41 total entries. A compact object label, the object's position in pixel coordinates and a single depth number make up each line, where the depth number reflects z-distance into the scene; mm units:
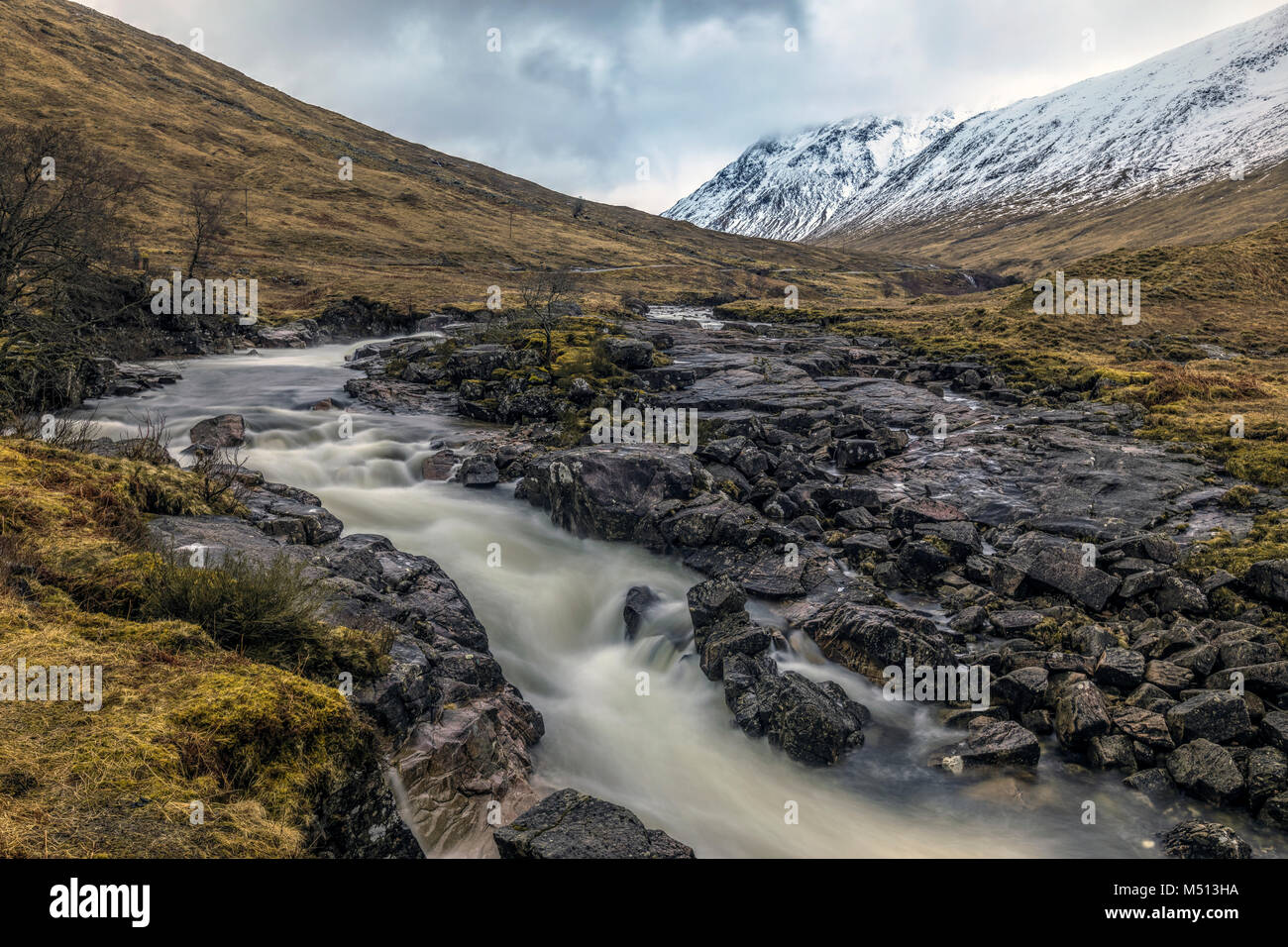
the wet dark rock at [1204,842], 6676
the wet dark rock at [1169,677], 9156
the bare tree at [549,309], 29594
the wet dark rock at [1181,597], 10930
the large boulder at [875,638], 10539
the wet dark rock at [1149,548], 12539
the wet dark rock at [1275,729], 7922
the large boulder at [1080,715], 8641
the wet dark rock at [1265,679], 8727
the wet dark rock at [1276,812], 7336
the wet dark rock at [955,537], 13812
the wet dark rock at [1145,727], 8406
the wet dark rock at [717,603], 11734
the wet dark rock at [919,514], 15367
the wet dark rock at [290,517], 10938
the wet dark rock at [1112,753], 8406
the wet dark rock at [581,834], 5582
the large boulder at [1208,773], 7617
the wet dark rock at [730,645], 10836
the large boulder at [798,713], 9297
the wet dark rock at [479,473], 19516
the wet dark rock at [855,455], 20547
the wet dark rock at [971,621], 11484
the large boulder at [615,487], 15922
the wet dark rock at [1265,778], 7555
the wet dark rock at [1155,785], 7965
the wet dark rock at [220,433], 20016
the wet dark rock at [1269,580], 10711
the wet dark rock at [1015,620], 11188
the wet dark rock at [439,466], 20219
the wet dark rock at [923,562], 13422
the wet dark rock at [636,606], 12891
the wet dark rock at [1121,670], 9297
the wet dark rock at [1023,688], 9391
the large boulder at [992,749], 8703
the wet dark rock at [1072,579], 11477
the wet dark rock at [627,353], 30578
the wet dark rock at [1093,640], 10055
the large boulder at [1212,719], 8148
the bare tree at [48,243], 15289
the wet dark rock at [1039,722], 9156
